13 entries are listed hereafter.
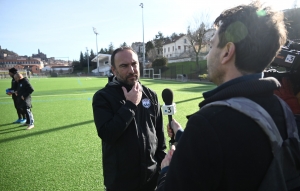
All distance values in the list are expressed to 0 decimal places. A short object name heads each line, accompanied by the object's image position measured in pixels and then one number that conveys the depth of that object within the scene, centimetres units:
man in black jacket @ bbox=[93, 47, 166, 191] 192
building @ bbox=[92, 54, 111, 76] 6500
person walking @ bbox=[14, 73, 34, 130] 641
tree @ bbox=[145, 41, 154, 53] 6734
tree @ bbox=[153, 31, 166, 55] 7404
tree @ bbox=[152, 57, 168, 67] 4575
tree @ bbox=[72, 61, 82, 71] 9046
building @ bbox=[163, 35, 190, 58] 7050
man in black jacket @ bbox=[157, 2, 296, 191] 83
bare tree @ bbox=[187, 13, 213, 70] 3850
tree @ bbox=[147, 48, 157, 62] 6470
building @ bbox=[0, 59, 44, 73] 10998
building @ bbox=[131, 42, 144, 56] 8212
